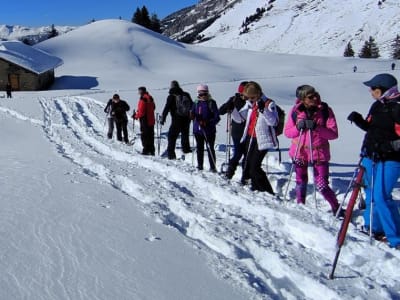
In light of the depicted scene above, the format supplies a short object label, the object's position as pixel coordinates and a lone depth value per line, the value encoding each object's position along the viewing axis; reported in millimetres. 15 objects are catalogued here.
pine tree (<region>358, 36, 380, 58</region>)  101625
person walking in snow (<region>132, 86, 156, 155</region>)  11836
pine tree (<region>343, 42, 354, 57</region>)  106438
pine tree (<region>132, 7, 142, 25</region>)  105188
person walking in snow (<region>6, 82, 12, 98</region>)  35188
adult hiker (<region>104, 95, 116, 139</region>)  14828
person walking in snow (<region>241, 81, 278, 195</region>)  7020
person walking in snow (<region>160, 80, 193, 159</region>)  10492
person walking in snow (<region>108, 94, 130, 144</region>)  14375
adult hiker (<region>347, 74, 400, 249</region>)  5066
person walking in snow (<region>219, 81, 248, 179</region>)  8117
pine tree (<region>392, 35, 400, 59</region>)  103406
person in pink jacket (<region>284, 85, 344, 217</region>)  6258
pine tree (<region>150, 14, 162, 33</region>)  108625
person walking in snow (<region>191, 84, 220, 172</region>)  9203
